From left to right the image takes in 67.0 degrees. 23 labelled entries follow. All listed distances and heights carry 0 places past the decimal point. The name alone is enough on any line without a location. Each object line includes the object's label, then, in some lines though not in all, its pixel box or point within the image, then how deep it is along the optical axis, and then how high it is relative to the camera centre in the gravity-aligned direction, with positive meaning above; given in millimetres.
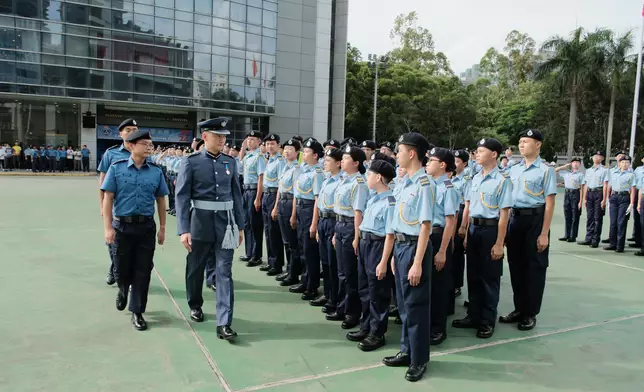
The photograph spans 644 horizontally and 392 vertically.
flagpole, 16778 +3071
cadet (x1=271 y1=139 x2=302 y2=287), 5570 -743
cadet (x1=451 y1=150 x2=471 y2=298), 5164 -610
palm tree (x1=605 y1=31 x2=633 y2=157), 24598 +5904
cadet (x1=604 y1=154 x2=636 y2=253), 8265 -448
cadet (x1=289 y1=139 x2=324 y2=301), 5078 -590
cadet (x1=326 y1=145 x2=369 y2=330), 4223 -585
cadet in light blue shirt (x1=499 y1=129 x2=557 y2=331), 4406 -552
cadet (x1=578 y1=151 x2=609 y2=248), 8719 -468
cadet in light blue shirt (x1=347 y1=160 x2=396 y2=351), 3705 -655
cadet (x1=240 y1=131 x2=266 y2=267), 6445 -600
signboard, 26328 +1024
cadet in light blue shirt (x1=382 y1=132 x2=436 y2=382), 3174 -553
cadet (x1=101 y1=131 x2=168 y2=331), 4031 -553
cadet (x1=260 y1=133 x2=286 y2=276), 6066 -760
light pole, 35894 +7394
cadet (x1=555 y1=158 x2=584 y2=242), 9148 -526
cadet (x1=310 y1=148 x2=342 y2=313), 4609 -571
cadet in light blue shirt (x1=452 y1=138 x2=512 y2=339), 4141 -601
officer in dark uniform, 3971 -469
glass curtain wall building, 23078 +4475
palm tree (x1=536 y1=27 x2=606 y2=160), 25078 +5708
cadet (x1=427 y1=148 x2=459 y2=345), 3891 -558
